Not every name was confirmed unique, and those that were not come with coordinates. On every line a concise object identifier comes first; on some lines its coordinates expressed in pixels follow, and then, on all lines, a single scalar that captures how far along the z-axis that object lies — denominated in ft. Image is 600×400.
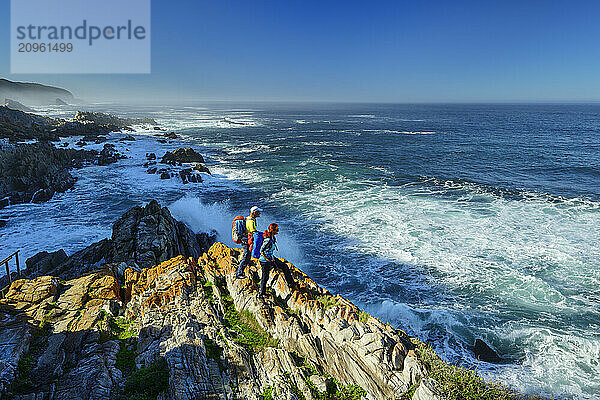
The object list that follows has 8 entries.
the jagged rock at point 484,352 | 36.96
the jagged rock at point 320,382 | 21.75
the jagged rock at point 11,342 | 21.15
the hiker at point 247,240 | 31.78
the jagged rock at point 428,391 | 18.95
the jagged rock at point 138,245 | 49.26
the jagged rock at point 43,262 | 51.26
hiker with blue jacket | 29.94
